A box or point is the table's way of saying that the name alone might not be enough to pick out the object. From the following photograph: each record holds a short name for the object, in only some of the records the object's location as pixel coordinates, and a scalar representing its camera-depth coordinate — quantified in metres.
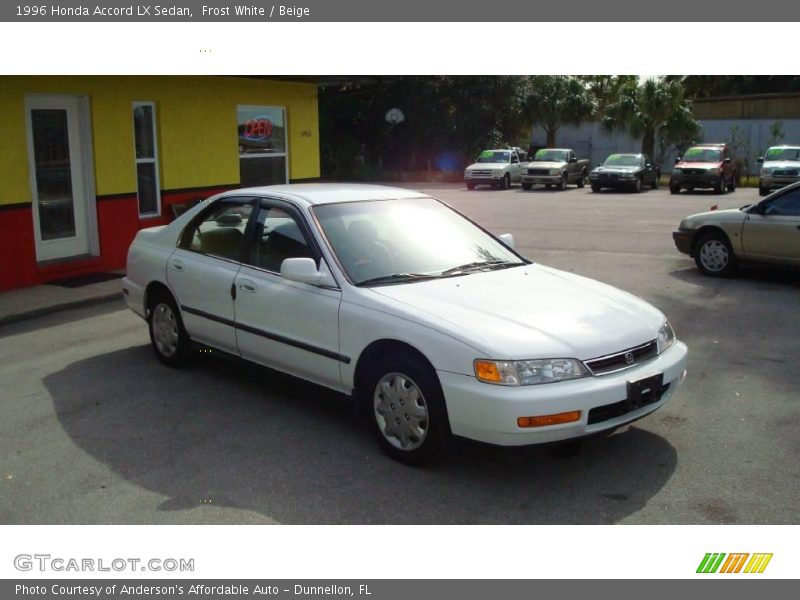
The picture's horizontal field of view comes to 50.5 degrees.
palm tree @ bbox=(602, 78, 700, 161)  38.28
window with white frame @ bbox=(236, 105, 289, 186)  14.30
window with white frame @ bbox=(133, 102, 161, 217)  12.41
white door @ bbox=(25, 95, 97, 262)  10.91
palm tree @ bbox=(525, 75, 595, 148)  43.66
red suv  29.16
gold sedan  10.73
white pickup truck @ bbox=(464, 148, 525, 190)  34.28
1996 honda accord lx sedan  4.55
